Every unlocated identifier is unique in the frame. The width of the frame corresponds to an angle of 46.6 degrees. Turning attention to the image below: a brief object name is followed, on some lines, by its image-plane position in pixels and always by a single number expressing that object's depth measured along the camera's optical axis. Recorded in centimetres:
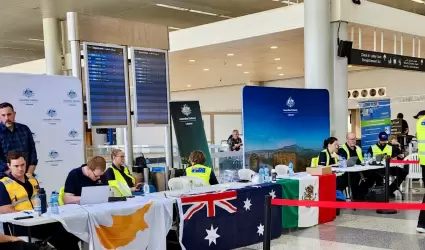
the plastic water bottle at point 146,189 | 484
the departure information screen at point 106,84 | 568
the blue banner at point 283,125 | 680
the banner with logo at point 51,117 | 558
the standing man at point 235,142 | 1283
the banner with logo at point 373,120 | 1060
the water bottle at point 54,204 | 382
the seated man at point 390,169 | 811
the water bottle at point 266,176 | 566
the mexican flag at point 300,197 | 565
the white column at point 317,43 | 845
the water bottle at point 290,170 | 641
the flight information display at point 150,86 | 611
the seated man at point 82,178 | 432
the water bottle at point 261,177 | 561
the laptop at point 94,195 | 418
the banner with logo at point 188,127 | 805
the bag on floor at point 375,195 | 756
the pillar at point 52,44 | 1227
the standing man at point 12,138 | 523
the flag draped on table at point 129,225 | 384
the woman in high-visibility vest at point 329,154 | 724
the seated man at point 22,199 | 394
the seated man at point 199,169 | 553
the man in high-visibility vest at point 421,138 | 579
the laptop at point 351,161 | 752
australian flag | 451
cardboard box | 625
